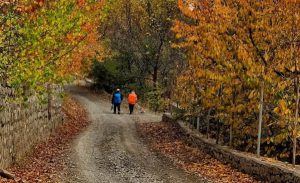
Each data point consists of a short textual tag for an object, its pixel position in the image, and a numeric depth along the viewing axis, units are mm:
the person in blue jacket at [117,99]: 30781
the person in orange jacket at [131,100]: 30797
